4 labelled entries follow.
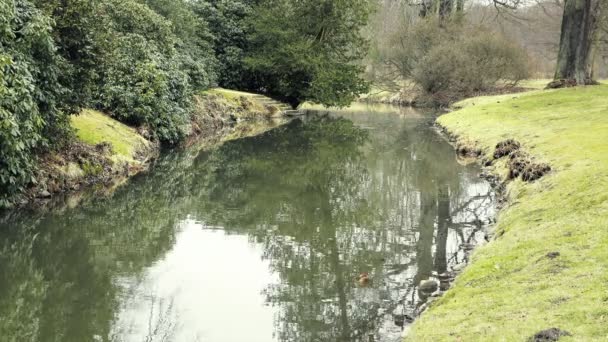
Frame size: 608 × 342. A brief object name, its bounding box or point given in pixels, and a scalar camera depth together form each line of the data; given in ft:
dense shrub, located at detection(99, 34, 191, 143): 84.02
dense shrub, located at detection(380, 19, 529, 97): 194.80
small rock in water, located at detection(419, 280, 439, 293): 33.09
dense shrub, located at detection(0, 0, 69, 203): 43.32
